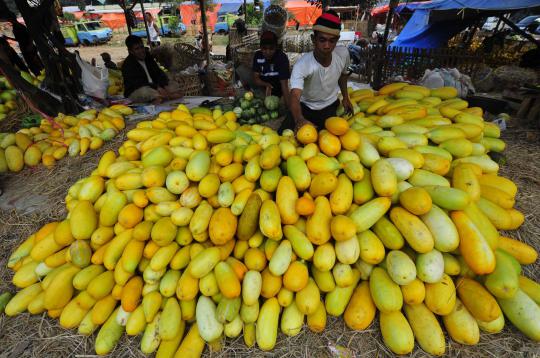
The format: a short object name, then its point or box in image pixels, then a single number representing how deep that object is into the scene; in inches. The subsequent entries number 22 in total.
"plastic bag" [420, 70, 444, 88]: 219.6
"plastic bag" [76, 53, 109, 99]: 206.8
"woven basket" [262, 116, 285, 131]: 153.2
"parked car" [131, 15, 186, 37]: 1035.6
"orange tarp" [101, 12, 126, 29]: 1277.1
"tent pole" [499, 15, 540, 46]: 325.4
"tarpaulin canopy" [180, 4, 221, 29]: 1314.0
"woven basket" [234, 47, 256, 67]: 309.1
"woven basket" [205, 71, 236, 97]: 296.5
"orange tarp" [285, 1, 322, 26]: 1216.2
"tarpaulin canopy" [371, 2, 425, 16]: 907.4
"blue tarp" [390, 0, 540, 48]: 317.9
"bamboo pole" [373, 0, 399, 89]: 282.5
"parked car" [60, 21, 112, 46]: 954.2
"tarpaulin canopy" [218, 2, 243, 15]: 1295.2
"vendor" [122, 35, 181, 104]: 212.8
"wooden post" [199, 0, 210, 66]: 336.2
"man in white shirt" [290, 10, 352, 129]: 106.3
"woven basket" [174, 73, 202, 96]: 255.4
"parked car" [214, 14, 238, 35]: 1151.6
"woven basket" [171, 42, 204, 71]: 347.6
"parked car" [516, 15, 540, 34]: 485.5
